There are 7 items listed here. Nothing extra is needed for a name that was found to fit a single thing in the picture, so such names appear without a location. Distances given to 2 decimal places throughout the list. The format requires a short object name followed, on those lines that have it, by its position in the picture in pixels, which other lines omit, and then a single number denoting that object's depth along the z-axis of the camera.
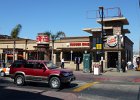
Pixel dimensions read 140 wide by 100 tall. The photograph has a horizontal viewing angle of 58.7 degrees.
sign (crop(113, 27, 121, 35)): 17.23
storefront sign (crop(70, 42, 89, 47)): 17.89
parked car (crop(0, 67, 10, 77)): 11.18
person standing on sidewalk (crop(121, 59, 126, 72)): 14.38
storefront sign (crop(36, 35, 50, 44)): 18.48
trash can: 12.60
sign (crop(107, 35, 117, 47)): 16.90
